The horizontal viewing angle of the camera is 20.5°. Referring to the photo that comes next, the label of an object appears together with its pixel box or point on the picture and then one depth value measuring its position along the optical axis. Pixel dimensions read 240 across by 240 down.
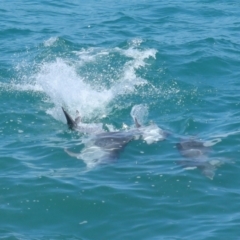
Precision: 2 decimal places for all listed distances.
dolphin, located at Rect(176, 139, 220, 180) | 12.23
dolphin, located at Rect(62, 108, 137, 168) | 12.89
